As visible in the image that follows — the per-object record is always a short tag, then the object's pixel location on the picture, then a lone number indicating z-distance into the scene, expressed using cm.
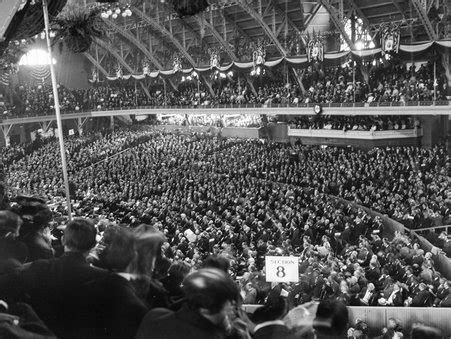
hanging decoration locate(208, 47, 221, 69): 4116
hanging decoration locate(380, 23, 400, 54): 2928
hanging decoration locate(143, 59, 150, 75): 4825
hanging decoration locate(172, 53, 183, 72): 4488
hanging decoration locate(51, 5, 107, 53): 980
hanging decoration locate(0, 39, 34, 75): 1756
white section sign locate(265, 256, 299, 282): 909
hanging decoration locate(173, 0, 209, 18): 959
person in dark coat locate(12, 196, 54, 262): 396
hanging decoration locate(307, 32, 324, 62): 3328
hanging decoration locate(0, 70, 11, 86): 3155
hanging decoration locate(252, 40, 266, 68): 3744
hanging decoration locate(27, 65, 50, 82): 4941
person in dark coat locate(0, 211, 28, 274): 338
